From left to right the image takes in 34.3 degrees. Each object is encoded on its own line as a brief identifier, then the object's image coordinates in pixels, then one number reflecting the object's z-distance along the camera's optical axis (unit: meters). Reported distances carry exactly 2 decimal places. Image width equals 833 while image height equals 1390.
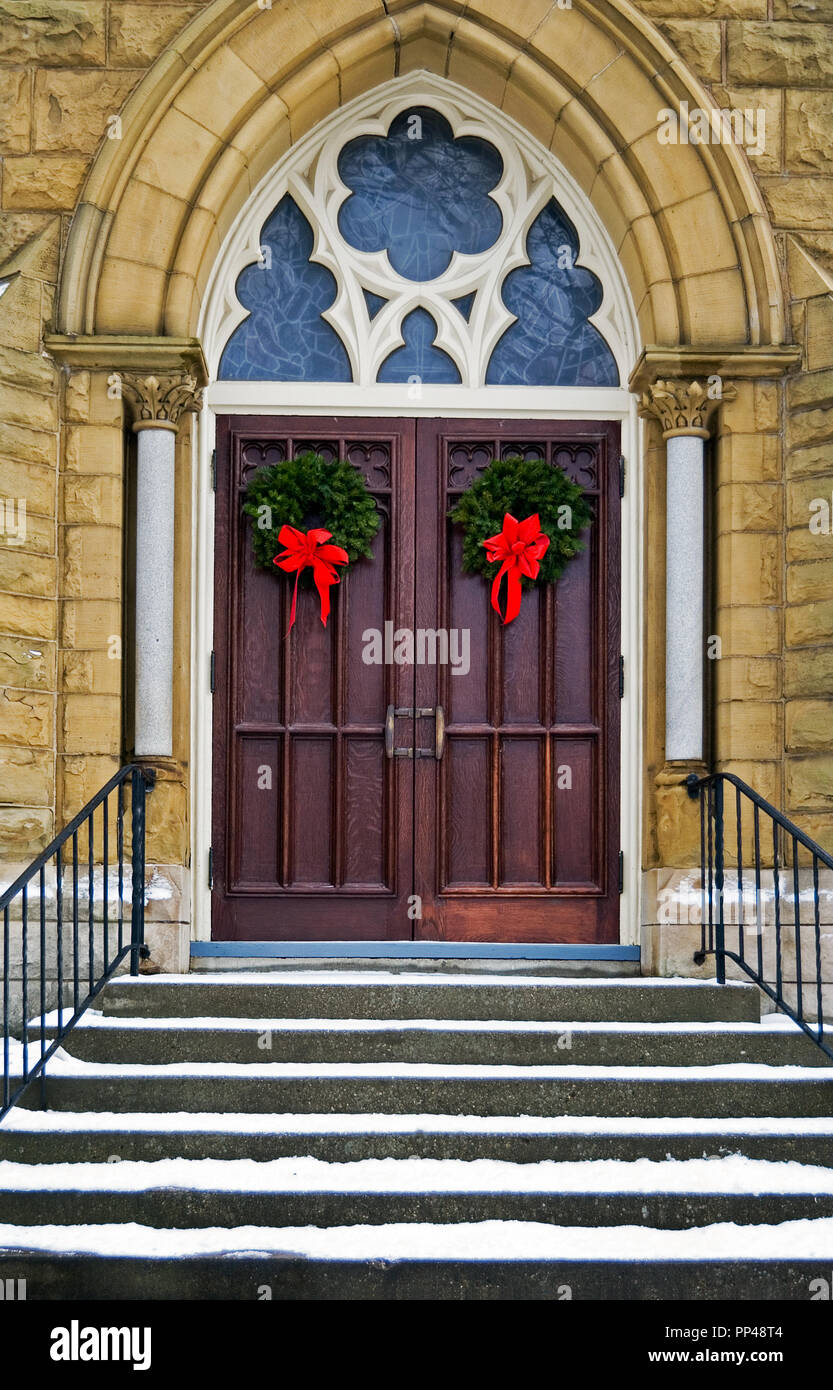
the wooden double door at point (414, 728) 6.27
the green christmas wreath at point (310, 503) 6.18
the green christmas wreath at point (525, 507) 6.23
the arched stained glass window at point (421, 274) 6.43
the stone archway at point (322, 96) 5.98
